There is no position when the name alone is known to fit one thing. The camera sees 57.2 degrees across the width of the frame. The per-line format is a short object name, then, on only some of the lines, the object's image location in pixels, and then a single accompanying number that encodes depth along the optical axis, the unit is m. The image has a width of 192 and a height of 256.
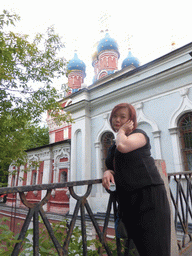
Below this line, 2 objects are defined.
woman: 1.21
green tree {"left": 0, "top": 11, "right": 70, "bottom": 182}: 4.88
